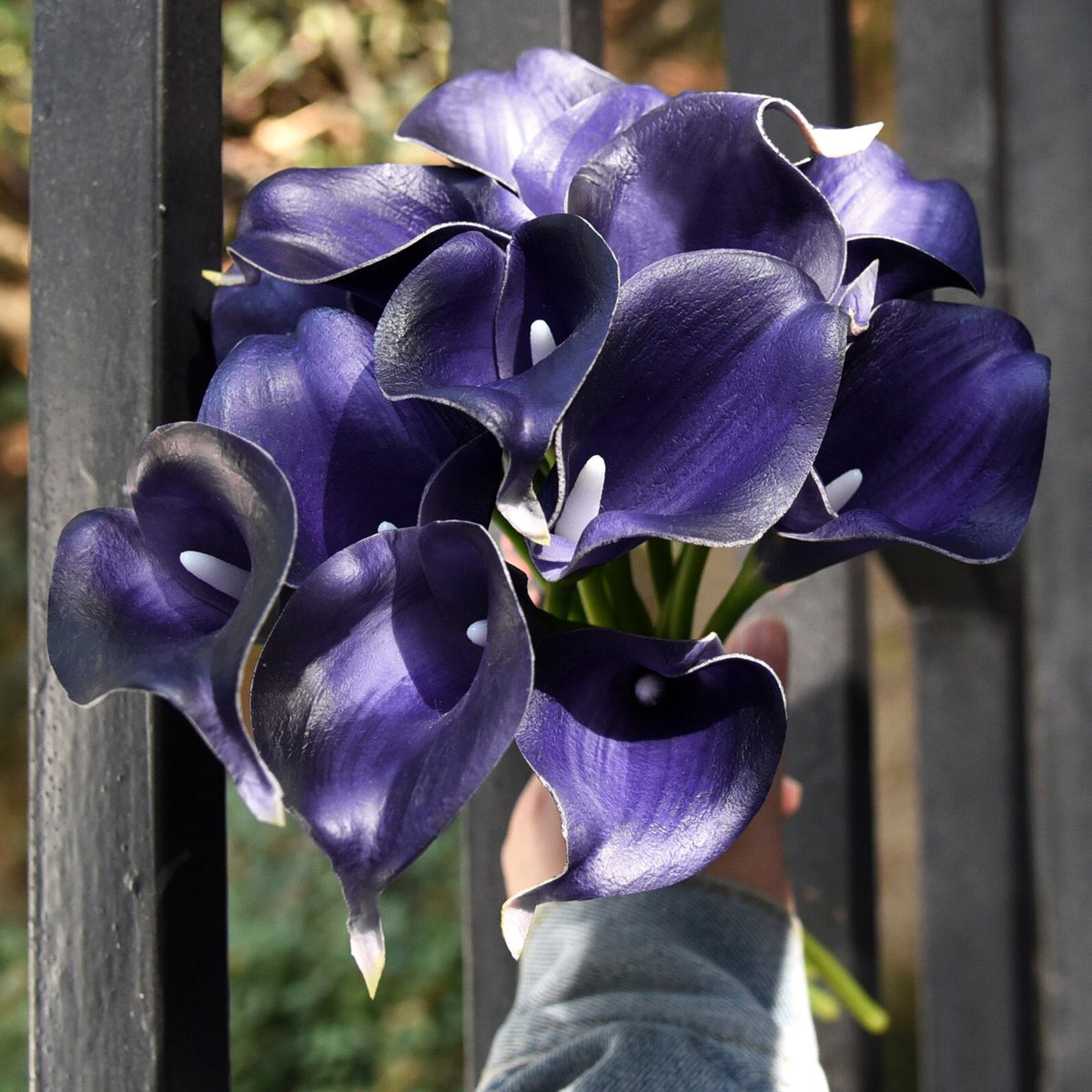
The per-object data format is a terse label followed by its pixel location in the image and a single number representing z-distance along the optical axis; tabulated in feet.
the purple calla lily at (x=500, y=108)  1.11
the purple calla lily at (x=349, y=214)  1.01
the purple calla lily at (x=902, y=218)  1.09
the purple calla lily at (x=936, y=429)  0.97
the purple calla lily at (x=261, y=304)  1.05
